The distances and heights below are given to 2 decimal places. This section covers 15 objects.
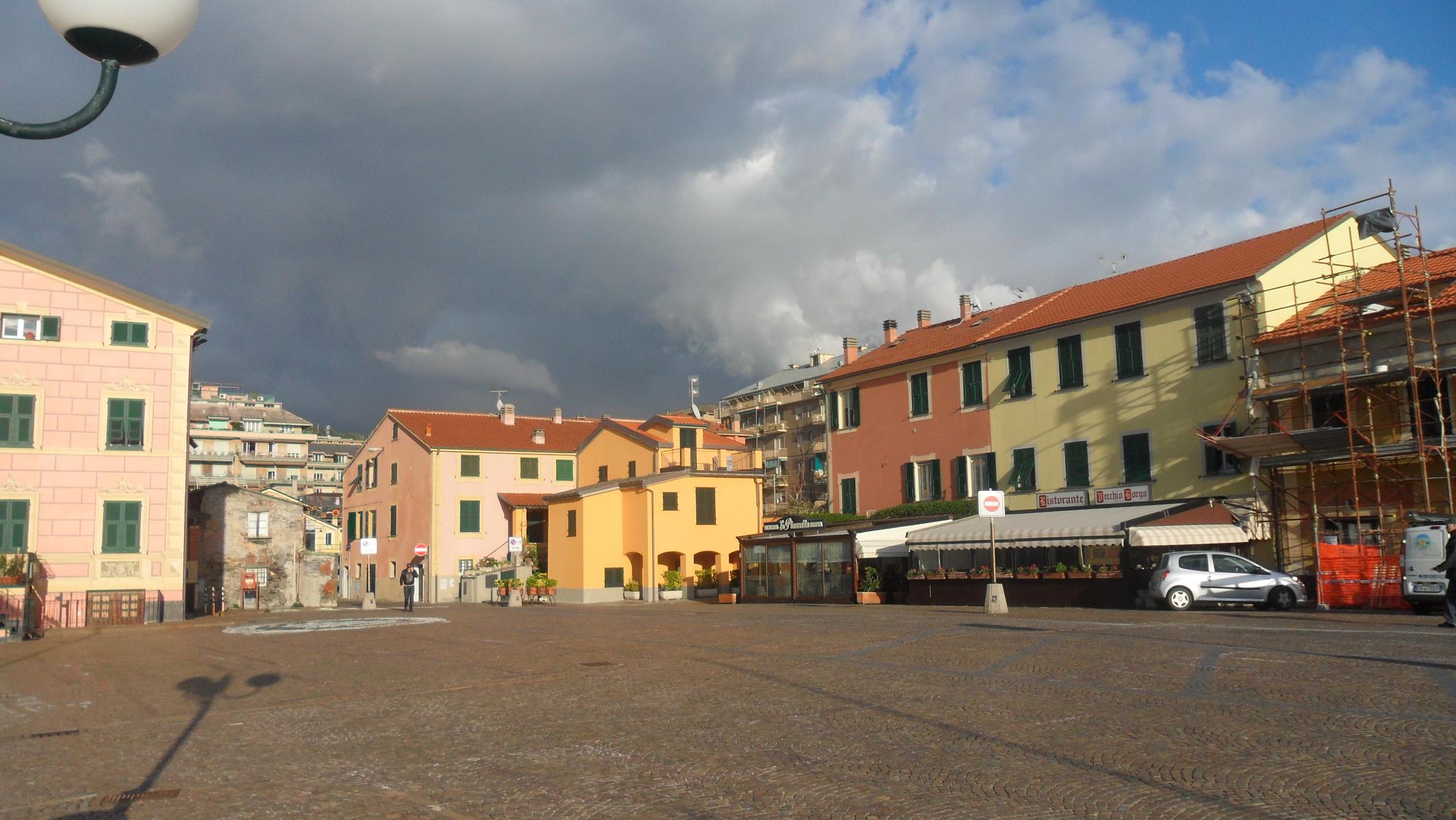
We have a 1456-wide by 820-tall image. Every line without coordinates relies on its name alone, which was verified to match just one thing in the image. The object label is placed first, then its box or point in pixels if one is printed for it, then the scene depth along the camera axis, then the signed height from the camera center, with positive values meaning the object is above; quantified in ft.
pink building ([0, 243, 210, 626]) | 107.55 +12.51
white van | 76.07 -2.44
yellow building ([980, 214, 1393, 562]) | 105.09 +16.96
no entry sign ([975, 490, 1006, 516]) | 81.71 +2.94
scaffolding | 91.81 +11.06
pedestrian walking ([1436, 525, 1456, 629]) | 60.23 -2.58
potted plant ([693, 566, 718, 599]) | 156.87 -4.23
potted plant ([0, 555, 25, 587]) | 99.04 +0.14
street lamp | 13.71 +6.67
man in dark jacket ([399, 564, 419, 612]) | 128.16 -2.41
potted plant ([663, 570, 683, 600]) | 154.20 -4.33
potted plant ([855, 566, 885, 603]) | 119.34 -4.50
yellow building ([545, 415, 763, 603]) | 154.40 +3.80
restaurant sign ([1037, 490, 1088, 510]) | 116.98 +4.33
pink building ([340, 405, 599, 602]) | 186.80 +12.83
